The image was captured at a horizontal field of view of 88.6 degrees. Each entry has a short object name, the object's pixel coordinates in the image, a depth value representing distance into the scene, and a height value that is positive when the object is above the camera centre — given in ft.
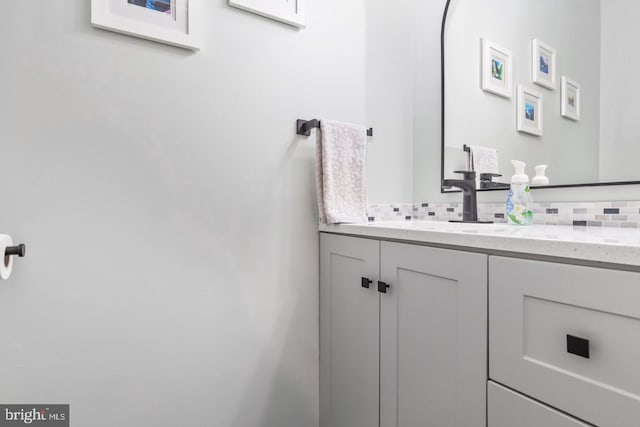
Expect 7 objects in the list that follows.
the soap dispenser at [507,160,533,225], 3.54 +0.10
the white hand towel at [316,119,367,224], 3.89 +0.46
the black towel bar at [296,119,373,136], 3.98 +1.01
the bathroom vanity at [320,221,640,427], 1.77 -0.83
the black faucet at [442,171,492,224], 4.05 +0.20
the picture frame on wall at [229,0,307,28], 3.62 +2.31
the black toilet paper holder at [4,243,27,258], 2.39 -0.30
